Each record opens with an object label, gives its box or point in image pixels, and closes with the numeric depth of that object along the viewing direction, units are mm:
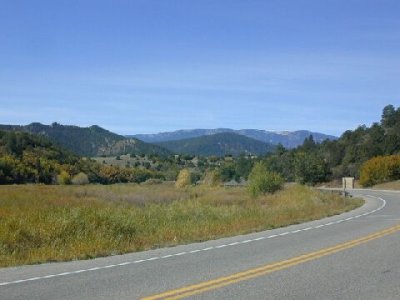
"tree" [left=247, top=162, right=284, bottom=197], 69750
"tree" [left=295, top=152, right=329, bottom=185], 112812
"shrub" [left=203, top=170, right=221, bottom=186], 111250
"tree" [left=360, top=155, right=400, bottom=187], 100562
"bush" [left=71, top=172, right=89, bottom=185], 115188
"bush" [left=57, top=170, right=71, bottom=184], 112812
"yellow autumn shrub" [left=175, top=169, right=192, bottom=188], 108894
